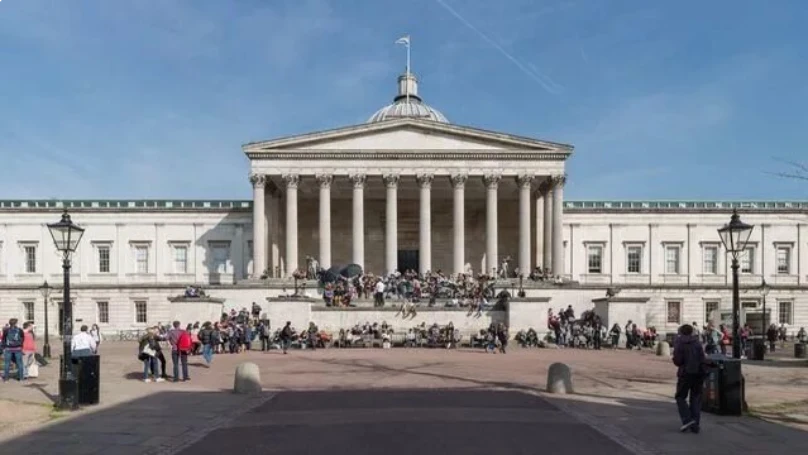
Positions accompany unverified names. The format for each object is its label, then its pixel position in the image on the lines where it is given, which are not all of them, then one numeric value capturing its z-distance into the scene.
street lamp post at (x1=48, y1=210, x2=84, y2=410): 15.80
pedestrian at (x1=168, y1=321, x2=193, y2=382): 21.42
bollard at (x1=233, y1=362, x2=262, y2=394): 18.83
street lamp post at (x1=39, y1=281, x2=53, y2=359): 32.38
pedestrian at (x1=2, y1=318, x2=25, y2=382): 21.84
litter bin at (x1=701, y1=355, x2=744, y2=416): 14.95
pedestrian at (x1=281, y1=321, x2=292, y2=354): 34.28
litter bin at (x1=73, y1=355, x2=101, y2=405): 16.47
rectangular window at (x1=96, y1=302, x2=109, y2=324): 64.38
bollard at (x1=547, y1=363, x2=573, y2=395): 18.61
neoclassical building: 64.06
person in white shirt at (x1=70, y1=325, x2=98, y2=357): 20.05
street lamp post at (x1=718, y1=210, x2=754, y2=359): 16.83
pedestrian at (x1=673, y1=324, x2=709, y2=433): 12.93
